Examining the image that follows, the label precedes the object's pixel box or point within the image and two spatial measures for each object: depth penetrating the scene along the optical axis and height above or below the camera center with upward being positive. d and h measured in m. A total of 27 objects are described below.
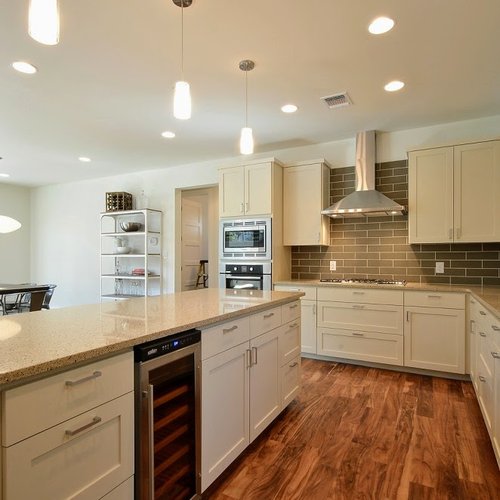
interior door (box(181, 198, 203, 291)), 6.02 +0.18
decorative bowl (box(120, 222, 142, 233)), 5.66 +0.38
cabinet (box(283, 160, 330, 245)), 4.14 +0.58
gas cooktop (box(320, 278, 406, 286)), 3.78 -0.36
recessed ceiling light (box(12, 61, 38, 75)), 2.54 +1.37
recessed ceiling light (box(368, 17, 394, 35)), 2.08 +1.37
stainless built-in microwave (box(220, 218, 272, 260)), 4.14 +0.15
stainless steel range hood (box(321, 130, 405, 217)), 3.69 +0.60
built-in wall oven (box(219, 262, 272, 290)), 4.14 -0.31
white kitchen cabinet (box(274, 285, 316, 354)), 3.89 -0.78
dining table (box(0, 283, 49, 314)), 3.81 -0.44
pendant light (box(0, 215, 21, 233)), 4.09 +0.31
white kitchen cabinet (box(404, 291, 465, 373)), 3.24 -0.78
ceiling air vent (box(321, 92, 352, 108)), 3.07 +1.36
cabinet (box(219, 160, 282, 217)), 4.14 +0.76
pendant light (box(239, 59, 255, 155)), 2.50 +0.83
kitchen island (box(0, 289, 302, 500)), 0.97 -0.49
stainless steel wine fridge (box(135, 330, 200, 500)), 1.32 -0.70
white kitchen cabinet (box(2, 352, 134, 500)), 0.94 -0.56
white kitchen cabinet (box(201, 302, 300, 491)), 1.69 -0.76
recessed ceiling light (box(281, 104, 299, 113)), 3.28 +1.36
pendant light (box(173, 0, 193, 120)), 1.88 +0.83
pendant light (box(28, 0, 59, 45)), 1.16 +0.78
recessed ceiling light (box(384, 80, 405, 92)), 2.84 +1.37
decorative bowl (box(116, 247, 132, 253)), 5.81 +0.01
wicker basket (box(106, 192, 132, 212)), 5.73 +0.81
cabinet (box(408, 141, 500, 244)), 3.32 +0.56
